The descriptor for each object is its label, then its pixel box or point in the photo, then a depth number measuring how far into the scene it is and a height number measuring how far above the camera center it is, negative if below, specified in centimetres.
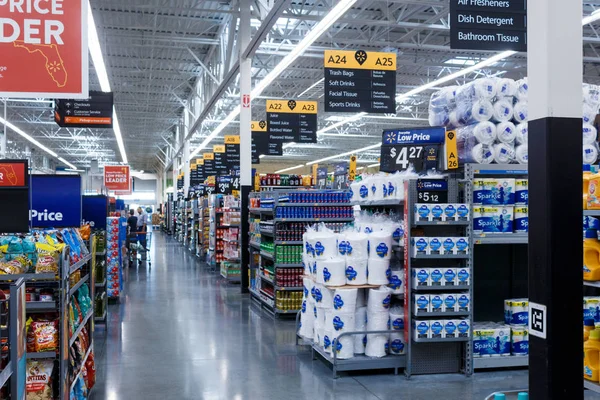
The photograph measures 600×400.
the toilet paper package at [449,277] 612 -72
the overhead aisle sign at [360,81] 1195 +247
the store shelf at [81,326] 441 -96
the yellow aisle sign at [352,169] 1498 +92
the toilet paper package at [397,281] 629 -78
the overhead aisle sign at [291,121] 1750 +245
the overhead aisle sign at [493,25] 762 +226
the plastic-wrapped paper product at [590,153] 607 +52
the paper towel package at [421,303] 607 -97
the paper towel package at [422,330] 605 -123
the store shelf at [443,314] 606 -109
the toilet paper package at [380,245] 625 -41
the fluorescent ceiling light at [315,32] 874 +286
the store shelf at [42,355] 379 -94
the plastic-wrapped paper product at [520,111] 630 +97
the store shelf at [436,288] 605 -82
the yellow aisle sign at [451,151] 625 +55
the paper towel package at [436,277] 608 -71
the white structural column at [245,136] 1203 +138
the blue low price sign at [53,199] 573 +6
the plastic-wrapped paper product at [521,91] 632 +118
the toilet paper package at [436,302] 609 -97
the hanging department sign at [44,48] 484 +126
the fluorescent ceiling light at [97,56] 1029 +294
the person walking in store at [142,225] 2027 -69
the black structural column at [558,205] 295 +0
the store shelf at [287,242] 930 -56
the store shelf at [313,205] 924 +1
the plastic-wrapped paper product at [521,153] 624 +53
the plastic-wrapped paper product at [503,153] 620 +53
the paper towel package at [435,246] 607 -40
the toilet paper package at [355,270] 624 -66
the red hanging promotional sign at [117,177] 2769 +130
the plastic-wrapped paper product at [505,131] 616 +75
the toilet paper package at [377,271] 628 -68
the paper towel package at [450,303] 614 -98
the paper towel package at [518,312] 632 -110
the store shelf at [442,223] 604 -18
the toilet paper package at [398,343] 629 -141
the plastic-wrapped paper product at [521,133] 623 +73
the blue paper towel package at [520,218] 626 -13
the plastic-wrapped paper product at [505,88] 624 +121
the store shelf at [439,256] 604 -51
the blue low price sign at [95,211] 825 -7
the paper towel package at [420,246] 605 -40
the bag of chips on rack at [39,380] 388 -111
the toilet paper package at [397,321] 626 -118
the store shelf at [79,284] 442 -61
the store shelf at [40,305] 394 -64
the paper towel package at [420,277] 606 -71
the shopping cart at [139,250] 1836 -138
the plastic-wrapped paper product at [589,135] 618 +71
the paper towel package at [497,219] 622 -14
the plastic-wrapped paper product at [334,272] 620 -68
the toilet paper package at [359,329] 629 -127
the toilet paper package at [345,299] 616 -95
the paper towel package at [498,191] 624 +14
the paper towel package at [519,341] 632 -141
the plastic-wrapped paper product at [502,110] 620 +96
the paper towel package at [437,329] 608 -123
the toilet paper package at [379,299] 621 -95
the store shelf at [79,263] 434 -44
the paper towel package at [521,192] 630 +14
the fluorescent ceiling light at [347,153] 3444 +327
